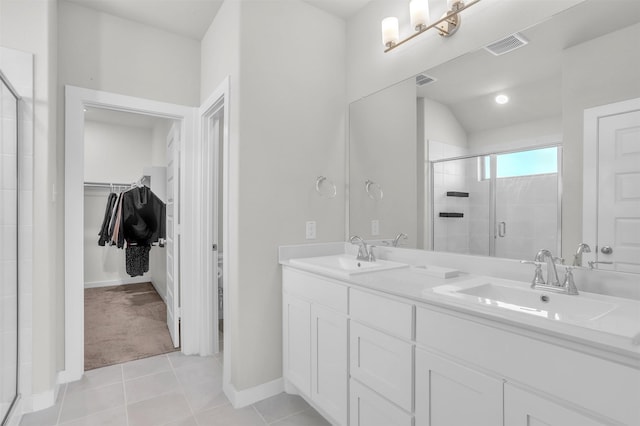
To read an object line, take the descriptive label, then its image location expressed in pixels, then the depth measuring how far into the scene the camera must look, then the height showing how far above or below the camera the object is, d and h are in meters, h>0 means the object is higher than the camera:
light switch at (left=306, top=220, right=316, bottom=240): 2.32 -0.13
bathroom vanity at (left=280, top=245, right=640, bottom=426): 0.87 -0.46
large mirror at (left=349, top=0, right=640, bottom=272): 1.31 +0.37
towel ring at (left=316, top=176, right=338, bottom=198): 2.38 +0.17
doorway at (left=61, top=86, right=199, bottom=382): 2.34 -0.05
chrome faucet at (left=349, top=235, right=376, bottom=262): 2.14 -0.27
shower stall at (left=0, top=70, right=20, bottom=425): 1.78 -0.21
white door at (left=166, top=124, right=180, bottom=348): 2.84 -0.24
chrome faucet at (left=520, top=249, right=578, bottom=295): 1.27 -0.25
